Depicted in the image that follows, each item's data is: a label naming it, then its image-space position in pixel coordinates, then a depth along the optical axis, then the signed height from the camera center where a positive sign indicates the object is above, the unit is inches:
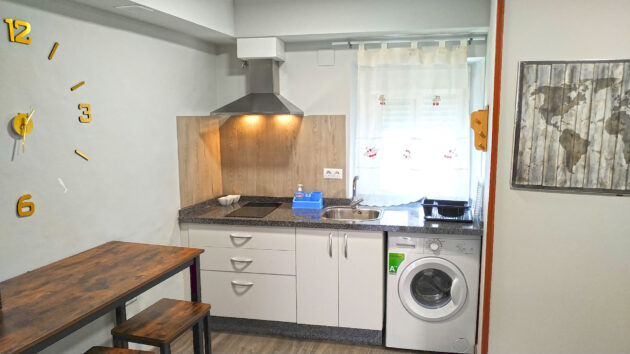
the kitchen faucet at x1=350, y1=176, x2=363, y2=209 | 131.0 -19.8
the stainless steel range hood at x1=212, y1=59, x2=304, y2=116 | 127.5 +11.3
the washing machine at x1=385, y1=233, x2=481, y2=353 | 110.6 -41.9
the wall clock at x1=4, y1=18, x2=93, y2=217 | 75.0 +2.8
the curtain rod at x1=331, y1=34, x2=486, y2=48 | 125.1 +27.6
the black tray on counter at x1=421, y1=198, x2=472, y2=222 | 115.4 -21.6
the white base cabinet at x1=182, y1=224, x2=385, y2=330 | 116.3 -38.9
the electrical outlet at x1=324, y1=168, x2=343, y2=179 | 138.6 -12.8
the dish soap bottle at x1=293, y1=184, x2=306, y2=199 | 136.2 -19.1
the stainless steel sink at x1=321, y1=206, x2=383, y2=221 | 131.0 -24.6
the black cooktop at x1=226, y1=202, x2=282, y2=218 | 124.9 -23.3
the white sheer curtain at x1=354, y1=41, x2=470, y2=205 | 125.3 +2.6
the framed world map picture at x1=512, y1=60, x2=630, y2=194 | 83.5 +1.3
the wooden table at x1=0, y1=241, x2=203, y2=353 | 59.7 -26.0
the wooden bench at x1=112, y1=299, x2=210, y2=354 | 77.5 -35.9
